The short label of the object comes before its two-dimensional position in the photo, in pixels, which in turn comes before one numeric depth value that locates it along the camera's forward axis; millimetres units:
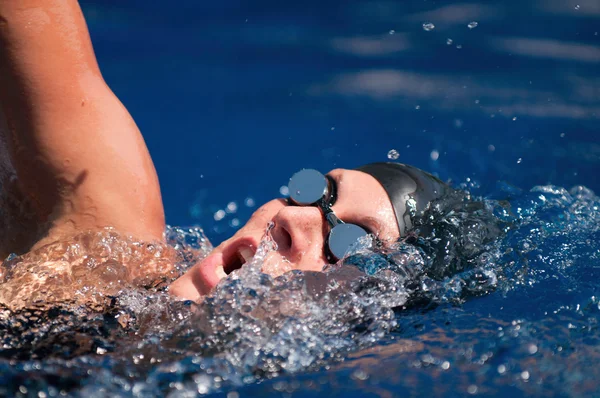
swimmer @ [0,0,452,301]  3021
